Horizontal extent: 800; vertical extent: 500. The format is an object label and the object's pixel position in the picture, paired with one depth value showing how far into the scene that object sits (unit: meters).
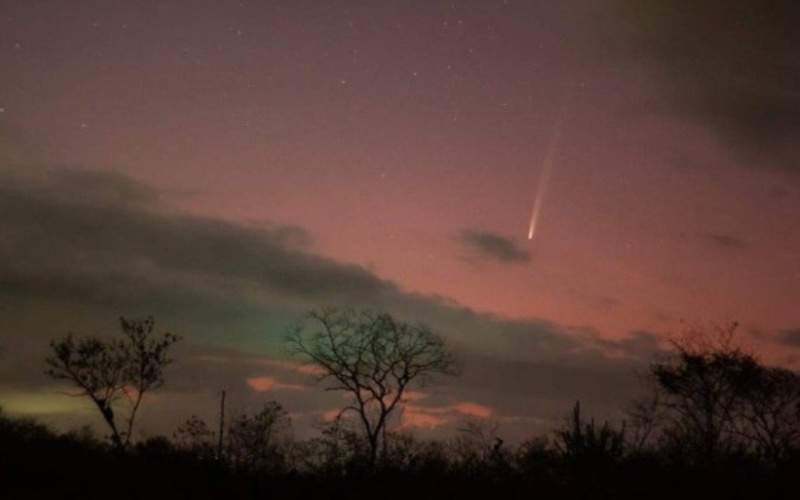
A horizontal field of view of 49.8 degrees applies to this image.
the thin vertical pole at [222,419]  49.06
